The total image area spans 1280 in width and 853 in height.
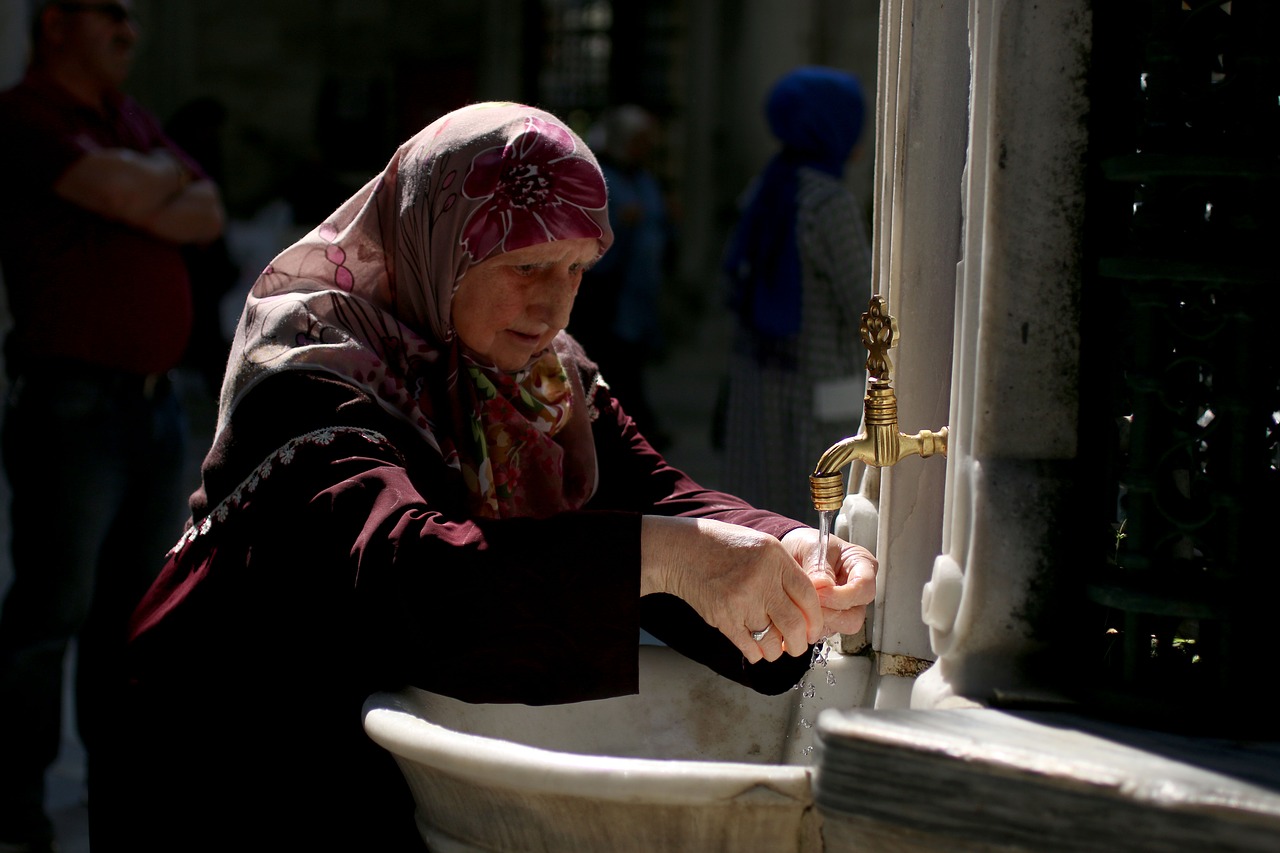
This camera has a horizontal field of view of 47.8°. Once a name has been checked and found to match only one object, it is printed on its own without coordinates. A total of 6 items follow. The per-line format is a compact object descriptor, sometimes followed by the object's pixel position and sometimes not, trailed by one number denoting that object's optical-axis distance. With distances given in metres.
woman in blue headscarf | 4.30
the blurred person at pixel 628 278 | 6.61
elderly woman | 1.55
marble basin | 1.38
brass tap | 1.71
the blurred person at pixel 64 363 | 3.20
